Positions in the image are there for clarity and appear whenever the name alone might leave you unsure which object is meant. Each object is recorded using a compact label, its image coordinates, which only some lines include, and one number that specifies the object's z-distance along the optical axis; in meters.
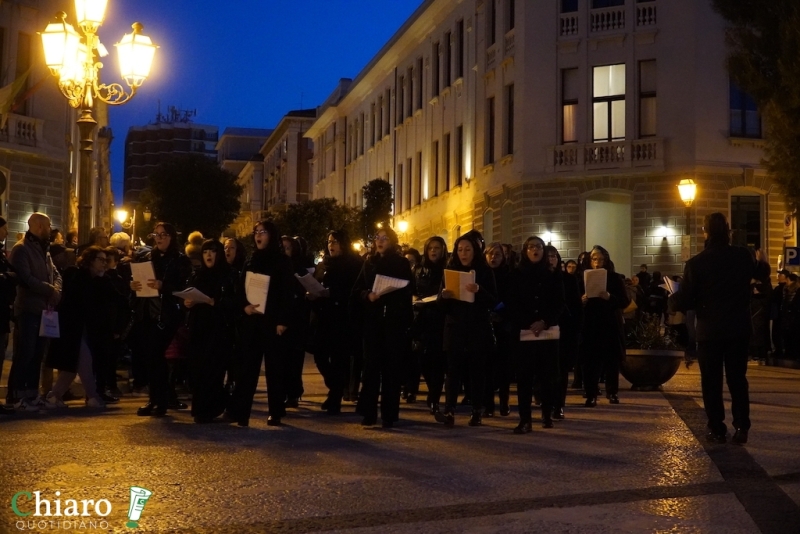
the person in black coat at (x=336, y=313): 13.23
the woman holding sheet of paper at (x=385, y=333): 11.16
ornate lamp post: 15.54
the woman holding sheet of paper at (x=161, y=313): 11.98
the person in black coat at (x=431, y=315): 12.84
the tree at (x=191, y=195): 70.31
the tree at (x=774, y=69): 25.03
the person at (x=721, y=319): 10.04
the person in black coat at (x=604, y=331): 13.88
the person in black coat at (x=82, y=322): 12.64
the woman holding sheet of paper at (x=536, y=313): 11.01
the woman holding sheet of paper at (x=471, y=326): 11.35
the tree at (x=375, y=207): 43.77
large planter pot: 15.68
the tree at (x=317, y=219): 49.09
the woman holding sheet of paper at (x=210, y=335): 11.48
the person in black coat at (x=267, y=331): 11.24
